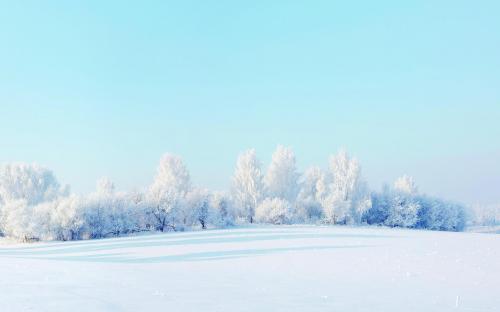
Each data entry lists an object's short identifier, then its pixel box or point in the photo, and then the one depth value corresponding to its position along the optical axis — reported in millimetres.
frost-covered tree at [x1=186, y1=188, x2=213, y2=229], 57688
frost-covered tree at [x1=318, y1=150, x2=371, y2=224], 63906
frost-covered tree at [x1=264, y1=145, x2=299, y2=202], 69688
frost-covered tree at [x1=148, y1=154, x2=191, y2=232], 54844
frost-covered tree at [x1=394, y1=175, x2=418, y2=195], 75000
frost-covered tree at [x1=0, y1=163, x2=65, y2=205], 69750
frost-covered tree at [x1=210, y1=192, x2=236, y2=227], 58975
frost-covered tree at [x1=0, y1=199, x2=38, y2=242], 50969
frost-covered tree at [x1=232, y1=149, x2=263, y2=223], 67438
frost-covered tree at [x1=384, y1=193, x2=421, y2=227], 68469
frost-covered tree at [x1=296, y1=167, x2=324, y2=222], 67375
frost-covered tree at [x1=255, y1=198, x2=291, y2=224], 61156
